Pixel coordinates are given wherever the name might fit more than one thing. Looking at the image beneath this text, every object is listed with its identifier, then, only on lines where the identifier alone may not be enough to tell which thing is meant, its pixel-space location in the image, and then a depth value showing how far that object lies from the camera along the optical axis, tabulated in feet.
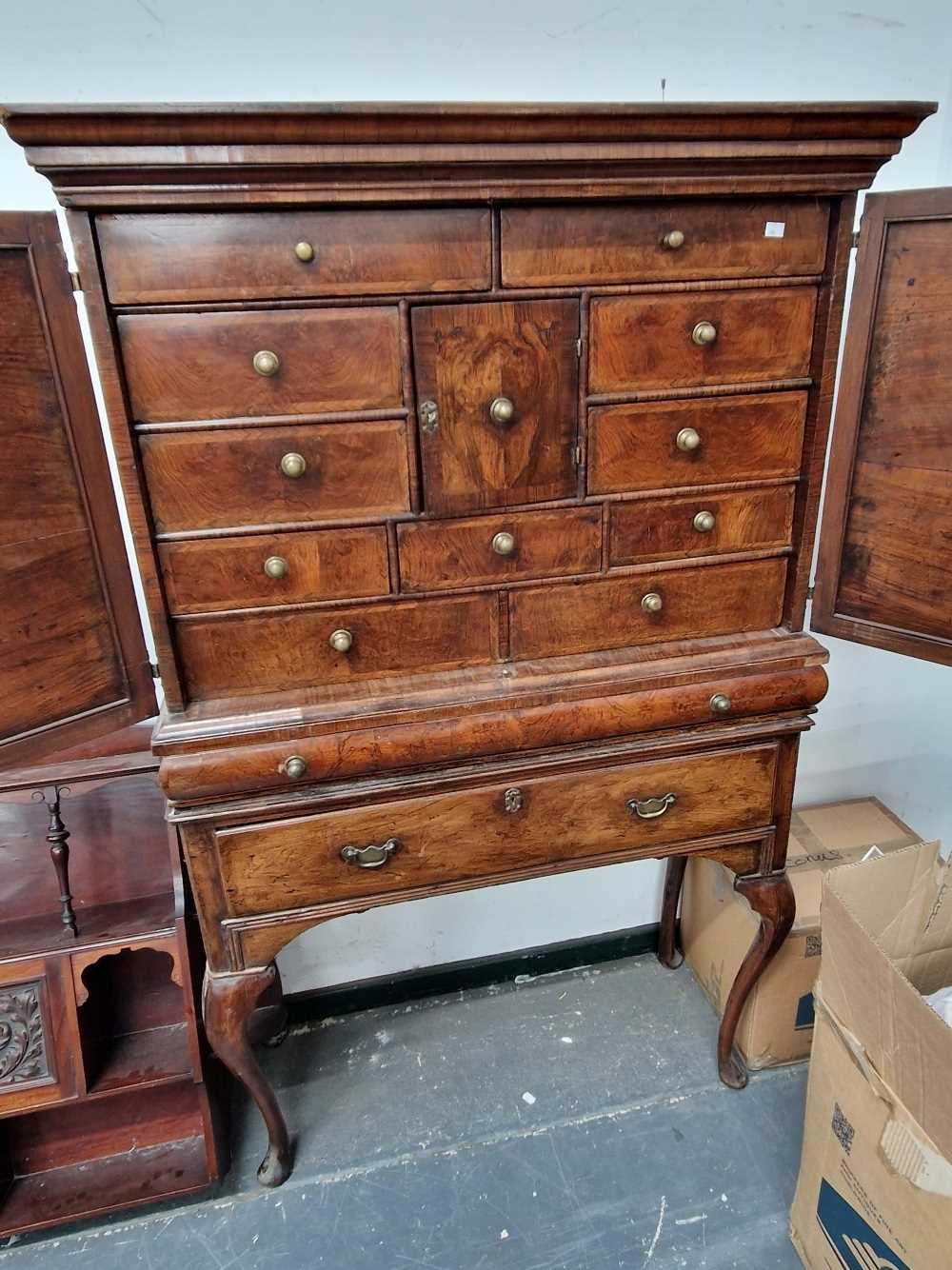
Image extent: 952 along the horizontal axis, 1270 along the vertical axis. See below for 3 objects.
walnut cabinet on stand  3.87
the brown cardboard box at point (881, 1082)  4.00
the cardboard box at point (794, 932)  6.36
